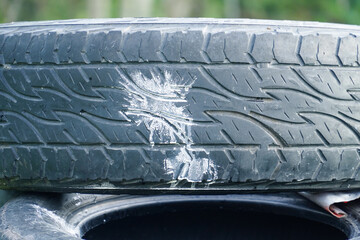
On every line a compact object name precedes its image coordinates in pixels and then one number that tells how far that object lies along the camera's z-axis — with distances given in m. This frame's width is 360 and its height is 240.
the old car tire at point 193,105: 1.00
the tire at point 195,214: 1.16
